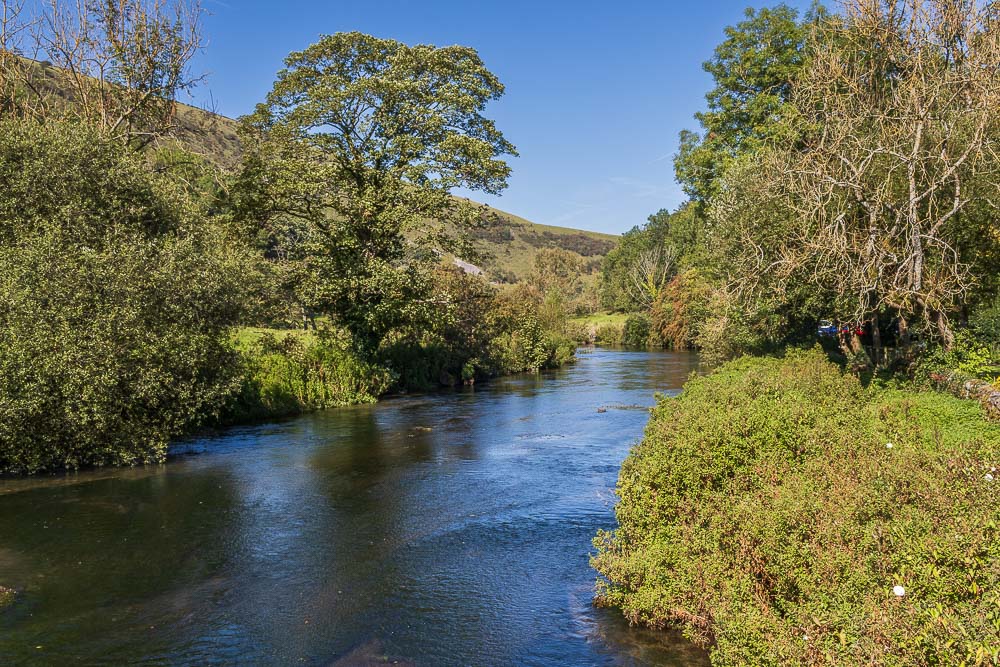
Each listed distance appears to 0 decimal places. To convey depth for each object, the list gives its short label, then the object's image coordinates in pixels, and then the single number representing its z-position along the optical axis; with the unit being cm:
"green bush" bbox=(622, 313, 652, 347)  7994
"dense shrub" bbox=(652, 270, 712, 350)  6350
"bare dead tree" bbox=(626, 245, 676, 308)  9276
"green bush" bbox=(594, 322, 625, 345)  8681
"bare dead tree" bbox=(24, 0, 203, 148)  2969
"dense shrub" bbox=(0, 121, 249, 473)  1744
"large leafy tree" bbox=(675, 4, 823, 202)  3938
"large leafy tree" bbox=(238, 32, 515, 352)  3059
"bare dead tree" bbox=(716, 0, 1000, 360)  1747
